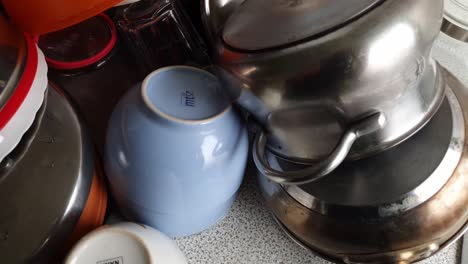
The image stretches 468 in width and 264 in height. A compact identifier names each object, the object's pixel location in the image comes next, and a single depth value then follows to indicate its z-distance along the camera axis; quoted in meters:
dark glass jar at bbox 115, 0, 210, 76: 0.66
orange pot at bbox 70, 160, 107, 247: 0.56
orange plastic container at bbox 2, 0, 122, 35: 0.48
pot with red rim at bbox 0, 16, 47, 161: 0.44
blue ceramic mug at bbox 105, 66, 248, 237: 0.51
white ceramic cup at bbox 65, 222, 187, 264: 0.49
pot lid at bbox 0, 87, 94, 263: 0.51
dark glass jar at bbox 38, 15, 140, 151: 0.67
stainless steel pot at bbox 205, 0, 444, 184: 0.44
